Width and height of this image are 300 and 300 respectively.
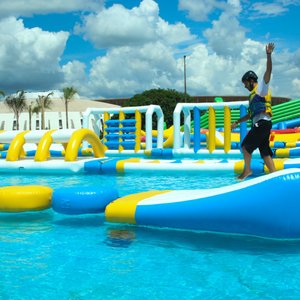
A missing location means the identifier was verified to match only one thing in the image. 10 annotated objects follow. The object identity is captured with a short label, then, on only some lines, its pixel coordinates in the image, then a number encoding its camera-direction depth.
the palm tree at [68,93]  42.75
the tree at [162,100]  28.98
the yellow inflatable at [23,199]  3.57
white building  41.22
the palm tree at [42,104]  41.32
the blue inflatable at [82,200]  3.39
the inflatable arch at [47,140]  7.25
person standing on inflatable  4.05
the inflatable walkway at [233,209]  2.63
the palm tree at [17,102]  40.53
